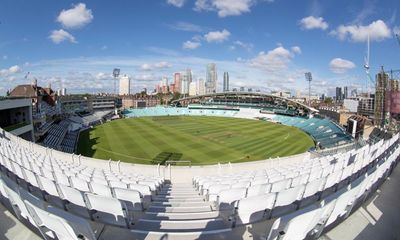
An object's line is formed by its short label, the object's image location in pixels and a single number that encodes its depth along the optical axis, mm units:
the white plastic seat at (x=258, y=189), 5586
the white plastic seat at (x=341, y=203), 4066
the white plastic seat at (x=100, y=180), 6435
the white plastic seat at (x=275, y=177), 7484
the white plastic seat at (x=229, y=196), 5397
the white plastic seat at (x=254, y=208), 4402
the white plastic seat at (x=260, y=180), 6941
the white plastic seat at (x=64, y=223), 3090
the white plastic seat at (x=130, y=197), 5010
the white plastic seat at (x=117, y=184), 6453
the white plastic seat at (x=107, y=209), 4102
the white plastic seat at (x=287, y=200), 4927
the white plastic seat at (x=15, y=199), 3884
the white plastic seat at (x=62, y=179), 6396
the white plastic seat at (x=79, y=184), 5824
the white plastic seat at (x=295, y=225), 3266
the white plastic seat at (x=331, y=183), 6527
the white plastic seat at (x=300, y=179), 6733
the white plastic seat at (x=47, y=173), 6895
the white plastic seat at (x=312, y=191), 5803
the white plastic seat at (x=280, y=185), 5969
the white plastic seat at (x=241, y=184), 6699
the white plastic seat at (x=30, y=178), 6036
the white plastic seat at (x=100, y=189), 5271
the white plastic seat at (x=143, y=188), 6295
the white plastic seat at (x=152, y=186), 7120
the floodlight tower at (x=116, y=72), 112956
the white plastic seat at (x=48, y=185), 5277
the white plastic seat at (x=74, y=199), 4641
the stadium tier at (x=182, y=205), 3475
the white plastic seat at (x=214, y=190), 6094
